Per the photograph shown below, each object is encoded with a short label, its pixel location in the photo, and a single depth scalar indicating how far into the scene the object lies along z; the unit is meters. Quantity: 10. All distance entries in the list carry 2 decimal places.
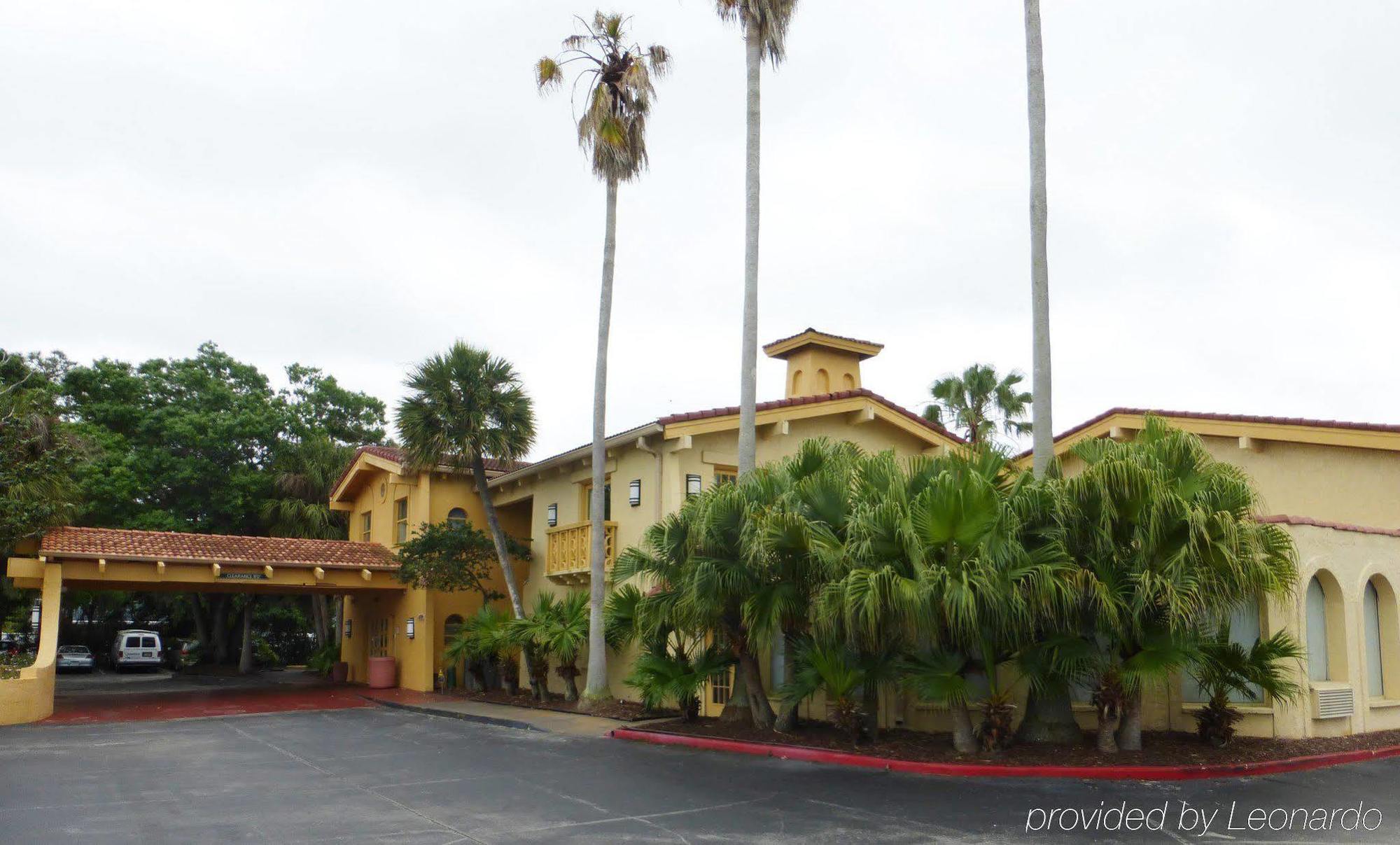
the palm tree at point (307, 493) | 36.81
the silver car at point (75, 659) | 43.22
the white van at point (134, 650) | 43.84
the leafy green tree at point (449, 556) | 25.83
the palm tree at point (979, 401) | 29.33
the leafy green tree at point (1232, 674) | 13.09
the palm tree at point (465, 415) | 24.91
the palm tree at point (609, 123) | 21.02
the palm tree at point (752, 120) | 17.59
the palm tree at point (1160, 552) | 12.02
